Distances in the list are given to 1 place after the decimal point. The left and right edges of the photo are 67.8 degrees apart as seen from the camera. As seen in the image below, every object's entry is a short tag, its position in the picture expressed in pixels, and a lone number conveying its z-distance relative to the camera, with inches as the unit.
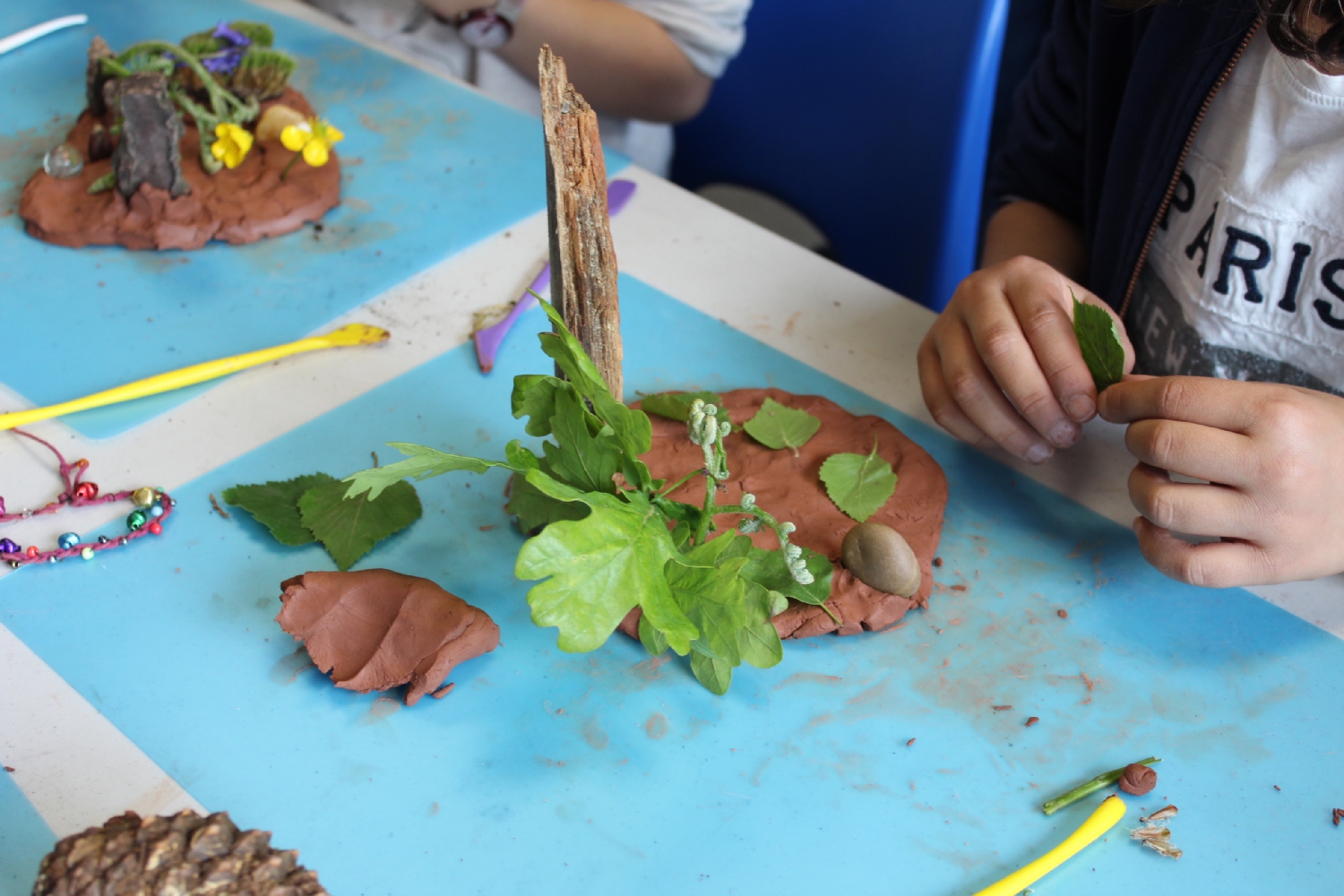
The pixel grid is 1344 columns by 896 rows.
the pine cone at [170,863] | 17.8
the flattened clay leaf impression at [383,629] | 25.6
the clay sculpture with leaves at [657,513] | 22.8
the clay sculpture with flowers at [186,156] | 39.3
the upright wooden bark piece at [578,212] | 24.3
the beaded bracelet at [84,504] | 28.0
